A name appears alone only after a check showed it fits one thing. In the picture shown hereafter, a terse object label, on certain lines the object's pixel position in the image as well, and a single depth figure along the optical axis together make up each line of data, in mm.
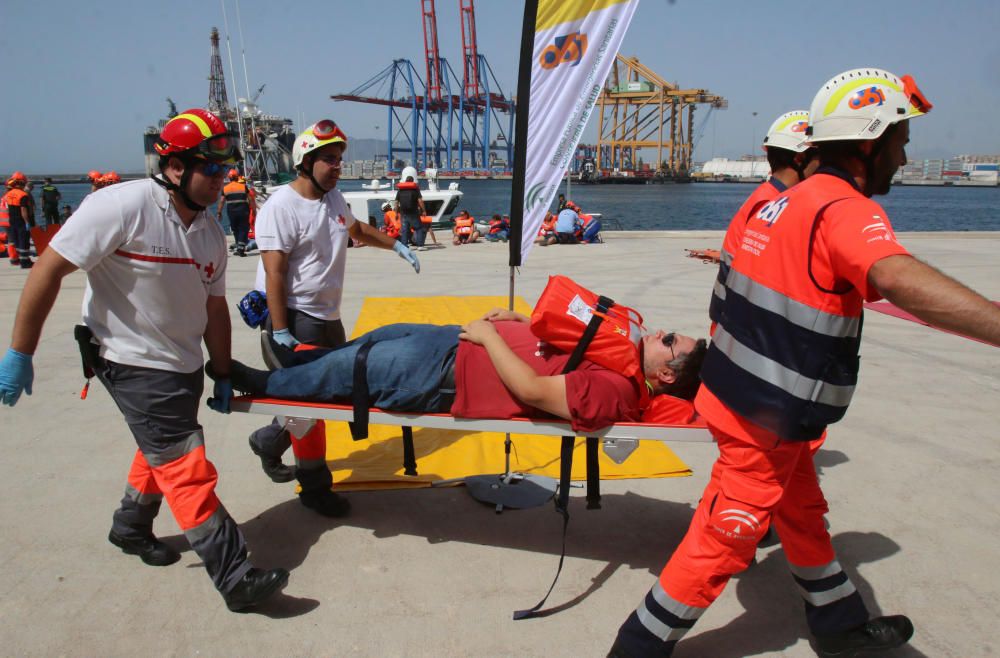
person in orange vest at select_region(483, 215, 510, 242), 17516
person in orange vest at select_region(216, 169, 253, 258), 13820
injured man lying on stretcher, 2600
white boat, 24702
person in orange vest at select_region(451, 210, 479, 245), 16953
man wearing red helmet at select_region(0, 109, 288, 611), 2465
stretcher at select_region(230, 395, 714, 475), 2602
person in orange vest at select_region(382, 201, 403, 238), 15625
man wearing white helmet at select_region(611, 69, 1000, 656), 1939
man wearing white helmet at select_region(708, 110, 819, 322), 2859
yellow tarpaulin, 3857
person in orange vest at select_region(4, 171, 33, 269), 12109
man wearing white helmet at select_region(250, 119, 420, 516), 3383
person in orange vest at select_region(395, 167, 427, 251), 15289
